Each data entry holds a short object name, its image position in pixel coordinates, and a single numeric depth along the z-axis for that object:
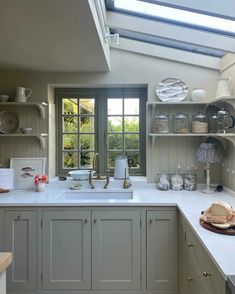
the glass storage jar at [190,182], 2.80
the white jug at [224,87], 2.51
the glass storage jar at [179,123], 2.87
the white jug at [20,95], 2.81
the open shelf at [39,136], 2.79
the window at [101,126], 3.16
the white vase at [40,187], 2.75
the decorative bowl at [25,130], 2.83
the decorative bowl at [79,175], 2.96
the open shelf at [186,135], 2.48
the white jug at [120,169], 2.98
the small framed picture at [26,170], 2.93
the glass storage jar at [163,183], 2.78
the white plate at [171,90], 2.84
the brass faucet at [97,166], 3.01
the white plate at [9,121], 2.93
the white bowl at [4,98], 2.83
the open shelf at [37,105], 2.80
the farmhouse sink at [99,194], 2.83
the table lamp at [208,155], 2.61
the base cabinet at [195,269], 1.32
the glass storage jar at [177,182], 2.79
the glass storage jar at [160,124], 2.78
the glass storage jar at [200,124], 2.73
